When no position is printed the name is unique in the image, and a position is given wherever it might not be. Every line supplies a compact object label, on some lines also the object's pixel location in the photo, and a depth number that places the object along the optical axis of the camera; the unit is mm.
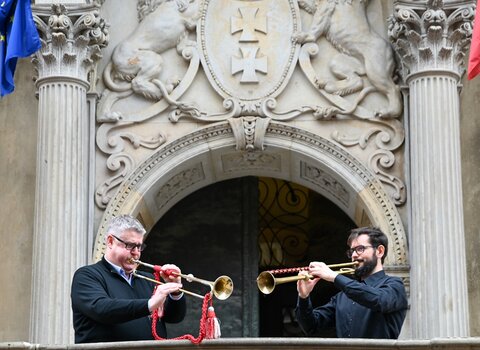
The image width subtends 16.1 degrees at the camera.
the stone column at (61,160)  19328
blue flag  19688
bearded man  13430
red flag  18875
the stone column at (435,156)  19188
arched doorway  21609
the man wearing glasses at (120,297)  13148
